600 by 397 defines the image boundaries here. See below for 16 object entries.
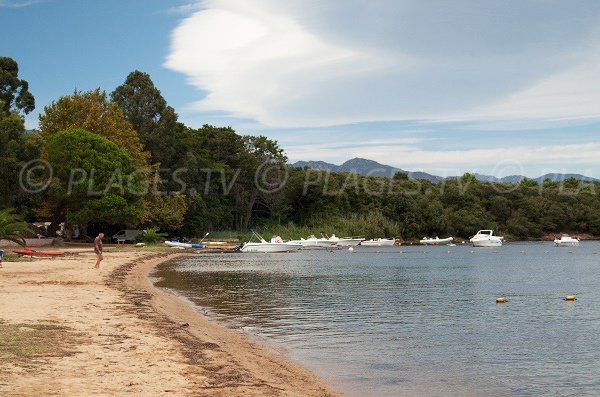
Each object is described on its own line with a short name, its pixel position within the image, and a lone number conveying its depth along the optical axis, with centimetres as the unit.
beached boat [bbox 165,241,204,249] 7807
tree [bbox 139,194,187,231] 7881
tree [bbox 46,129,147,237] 6481
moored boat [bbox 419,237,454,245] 11960
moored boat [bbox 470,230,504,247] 11117
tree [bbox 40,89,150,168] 7294
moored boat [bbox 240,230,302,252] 8281
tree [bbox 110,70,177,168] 8862
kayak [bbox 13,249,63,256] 4197
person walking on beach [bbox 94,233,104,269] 3431
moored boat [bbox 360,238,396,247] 10812
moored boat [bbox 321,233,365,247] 10043
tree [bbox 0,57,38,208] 5297
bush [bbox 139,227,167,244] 7756
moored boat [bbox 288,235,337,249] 9606
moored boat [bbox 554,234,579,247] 11190
